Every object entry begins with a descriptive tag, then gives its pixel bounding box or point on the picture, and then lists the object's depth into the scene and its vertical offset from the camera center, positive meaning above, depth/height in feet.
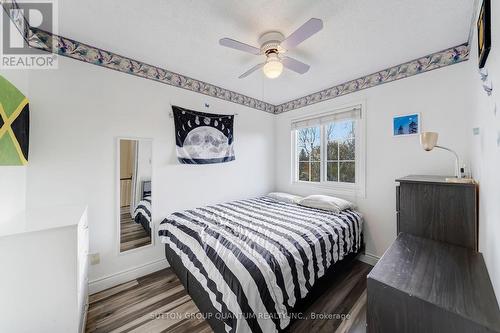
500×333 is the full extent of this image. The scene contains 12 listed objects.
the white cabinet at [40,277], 3.64 -2.15
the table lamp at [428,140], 5.37 +0.80
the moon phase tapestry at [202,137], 8.55 +1.46
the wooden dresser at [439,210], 4.83 -1.10
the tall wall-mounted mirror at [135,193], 7.21 -0.99
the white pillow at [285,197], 10.23 -1.58
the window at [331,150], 9.05 +0.98
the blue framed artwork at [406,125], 7.35 +1.71
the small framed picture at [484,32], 3.37 +2.49
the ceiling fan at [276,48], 4.89 +3.30
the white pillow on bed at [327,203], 8.41 -1.56
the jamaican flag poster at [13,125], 4.66 +1.03
